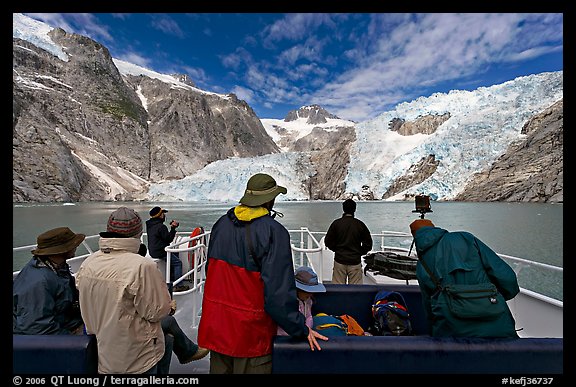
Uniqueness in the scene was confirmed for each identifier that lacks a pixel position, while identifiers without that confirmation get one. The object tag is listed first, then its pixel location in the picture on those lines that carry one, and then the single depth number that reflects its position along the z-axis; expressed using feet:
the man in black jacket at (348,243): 11.44
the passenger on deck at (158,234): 12.28
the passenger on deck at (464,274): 4.91
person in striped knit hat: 4.83
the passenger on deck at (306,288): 6.43
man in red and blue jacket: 4.54
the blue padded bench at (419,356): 4.69
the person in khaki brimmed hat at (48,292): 5.50
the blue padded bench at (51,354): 4.80
